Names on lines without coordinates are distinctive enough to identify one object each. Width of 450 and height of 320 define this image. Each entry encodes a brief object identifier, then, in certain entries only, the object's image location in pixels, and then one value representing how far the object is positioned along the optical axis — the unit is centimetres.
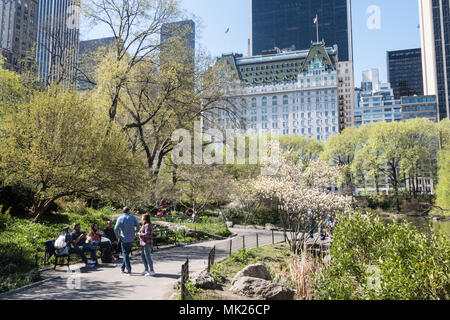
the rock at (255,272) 802
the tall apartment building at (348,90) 14950
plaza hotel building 11625
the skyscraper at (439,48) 13712
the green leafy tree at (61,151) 1282
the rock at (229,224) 2812
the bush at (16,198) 1546
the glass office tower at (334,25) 19450
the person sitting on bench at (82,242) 1072
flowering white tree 1608
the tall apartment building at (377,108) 14888
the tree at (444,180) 3369
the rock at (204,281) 764
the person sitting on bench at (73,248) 1000
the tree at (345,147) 5881
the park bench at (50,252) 999
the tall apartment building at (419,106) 13375
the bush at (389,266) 584
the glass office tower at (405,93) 19256
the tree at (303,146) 6669
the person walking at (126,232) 917
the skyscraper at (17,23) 9350
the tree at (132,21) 2025
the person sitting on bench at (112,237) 1201
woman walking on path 918
